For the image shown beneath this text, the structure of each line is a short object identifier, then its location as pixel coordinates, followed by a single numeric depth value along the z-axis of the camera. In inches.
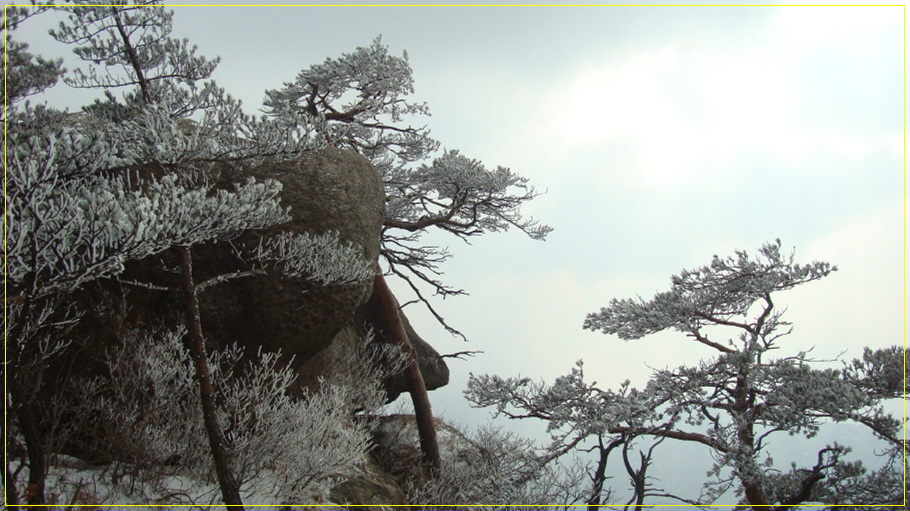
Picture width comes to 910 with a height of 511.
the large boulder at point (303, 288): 374.3
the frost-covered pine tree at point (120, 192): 211.2
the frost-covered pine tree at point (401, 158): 509.7
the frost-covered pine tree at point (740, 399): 339.3
